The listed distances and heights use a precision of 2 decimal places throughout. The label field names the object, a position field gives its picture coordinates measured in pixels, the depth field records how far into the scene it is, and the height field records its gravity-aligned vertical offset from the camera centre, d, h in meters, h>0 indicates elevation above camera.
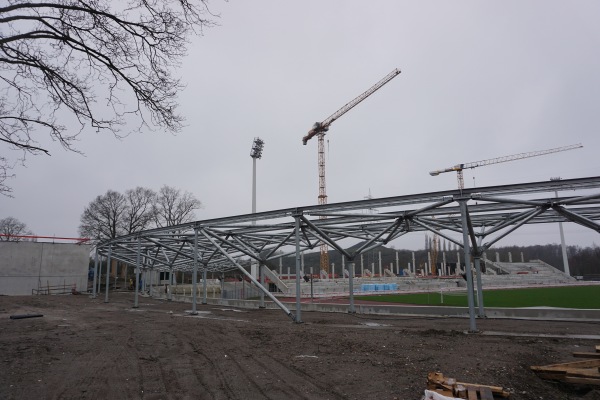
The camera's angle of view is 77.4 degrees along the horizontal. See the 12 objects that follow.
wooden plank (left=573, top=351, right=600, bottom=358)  7.33 -1.82
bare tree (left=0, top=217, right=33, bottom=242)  63.22 +7.18
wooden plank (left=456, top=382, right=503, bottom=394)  5.17 -1.72
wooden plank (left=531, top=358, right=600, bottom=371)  6.34 -1.76
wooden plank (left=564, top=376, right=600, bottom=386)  5.90 -1.87
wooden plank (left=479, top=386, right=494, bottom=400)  4.79 -1.67
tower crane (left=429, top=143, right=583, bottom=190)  88.38 +22.60
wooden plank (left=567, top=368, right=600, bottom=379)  5.98 -1.76
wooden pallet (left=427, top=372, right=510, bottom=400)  4.82 -1.66
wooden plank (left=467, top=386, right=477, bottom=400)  4.72 -1.65
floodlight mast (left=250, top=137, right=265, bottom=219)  57.44 +17.69
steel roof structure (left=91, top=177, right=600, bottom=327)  12.00 +1.83
